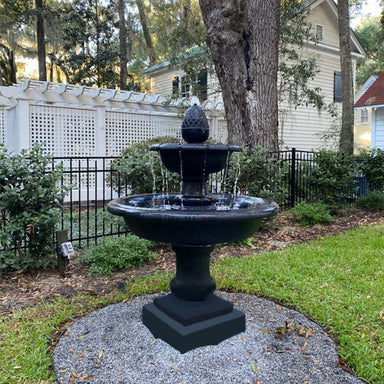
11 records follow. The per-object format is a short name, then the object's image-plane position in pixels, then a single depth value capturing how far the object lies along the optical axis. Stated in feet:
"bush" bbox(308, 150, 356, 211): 23.24
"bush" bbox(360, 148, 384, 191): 26.68
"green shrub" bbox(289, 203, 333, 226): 21.01
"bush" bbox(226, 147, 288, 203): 19.22
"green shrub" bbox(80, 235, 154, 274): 13.69
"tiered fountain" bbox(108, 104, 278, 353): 6.87
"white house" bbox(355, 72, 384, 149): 41.88
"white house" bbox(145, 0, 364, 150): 50.21
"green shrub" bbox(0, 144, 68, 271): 12.21
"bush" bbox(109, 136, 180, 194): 16.94
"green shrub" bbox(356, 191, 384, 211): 25.55
